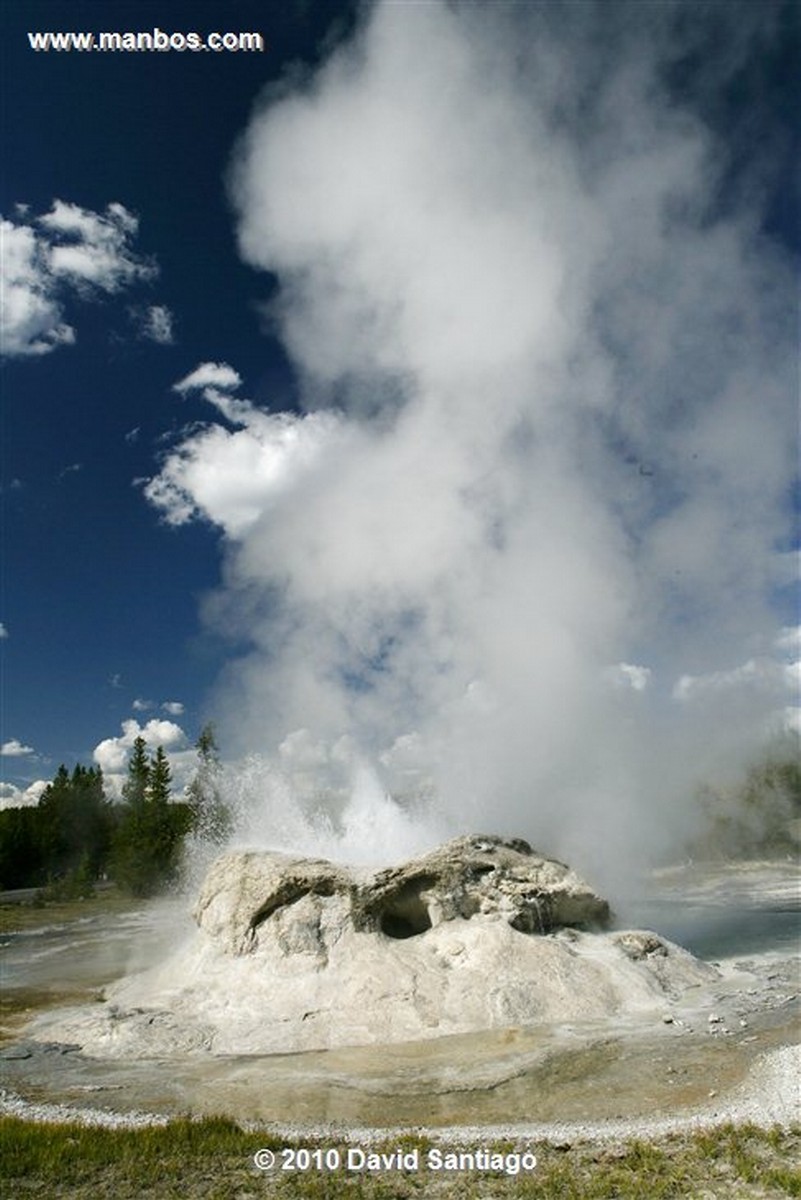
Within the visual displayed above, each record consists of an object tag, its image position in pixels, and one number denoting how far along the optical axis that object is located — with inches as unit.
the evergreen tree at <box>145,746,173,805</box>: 3164.4
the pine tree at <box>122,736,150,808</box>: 3235.7
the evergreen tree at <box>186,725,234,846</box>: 1796.3
